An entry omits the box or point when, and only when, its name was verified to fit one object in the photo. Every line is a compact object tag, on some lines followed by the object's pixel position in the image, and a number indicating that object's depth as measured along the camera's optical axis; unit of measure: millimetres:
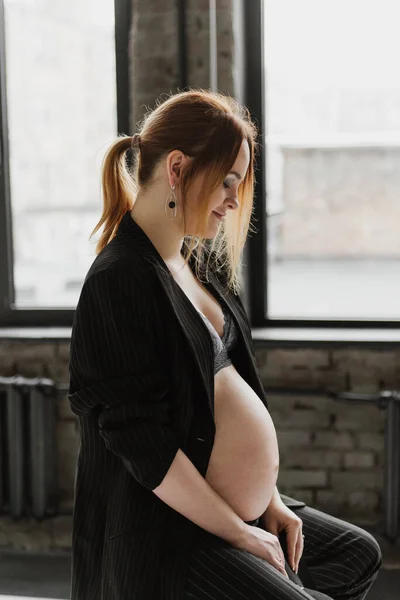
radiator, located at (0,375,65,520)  3117
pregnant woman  1355
